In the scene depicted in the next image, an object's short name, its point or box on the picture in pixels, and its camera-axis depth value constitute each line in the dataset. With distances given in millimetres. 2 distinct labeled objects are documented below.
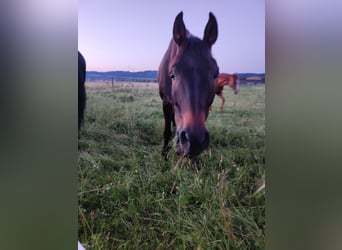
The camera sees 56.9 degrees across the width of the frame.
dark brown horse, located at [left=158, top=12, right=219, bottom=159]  1780
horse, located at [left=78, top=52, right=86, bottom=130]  1856
